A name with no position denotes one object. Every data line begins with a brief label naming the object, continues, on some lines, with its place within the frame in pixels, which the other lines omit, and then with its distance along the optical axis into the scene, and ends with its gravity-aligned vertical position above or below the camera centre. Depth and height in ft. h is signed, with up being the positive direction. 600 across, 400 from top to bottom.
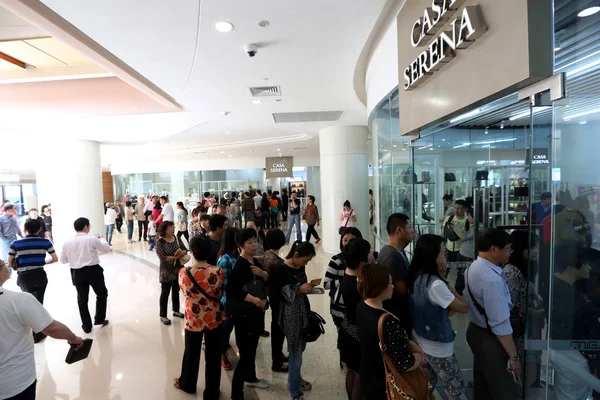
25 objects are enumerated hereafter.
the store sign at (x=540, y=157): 5.97 +0.31
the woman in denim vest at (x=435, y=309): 7.53 -2.98
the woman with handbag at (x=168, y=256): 16.22 -3.31
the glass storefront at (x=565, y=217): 5.51 -0.74
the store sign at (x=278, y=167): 60.54 +2.87
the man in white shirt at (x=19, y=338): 6.93 -3.09
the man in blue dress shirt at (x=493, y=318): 7.30 -3.11
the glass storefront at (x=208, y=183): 72.18 +0.40
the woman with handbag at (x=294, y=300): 9.97 -3.55
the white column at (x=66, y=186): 33.83 +0.31
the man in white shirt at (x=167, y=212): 35.42 -2.70
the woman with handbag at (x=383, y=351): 6.20 -3.20
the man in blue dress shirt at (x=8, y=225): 26.50 -2.70
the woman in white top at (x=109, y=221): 40.01 -3.86
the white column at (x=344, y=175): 32.68 +0.50
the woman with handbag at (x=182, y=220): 35.22 -3.59
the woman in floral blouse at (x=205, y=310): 10.21 -3.80
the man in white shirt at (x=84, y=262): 15.74 -3.40
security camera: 13.98 +5.55
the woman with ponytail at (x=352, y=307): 8.51 -3.16
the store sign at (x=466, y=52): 5.62 +2.59
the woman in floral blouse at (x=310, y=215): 33.91 -3.30
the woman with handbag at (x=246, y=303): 9.79 -3.46
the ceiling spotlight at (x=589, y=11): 5.43 +2.60
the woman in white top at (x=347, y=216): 27.73 -2.87
